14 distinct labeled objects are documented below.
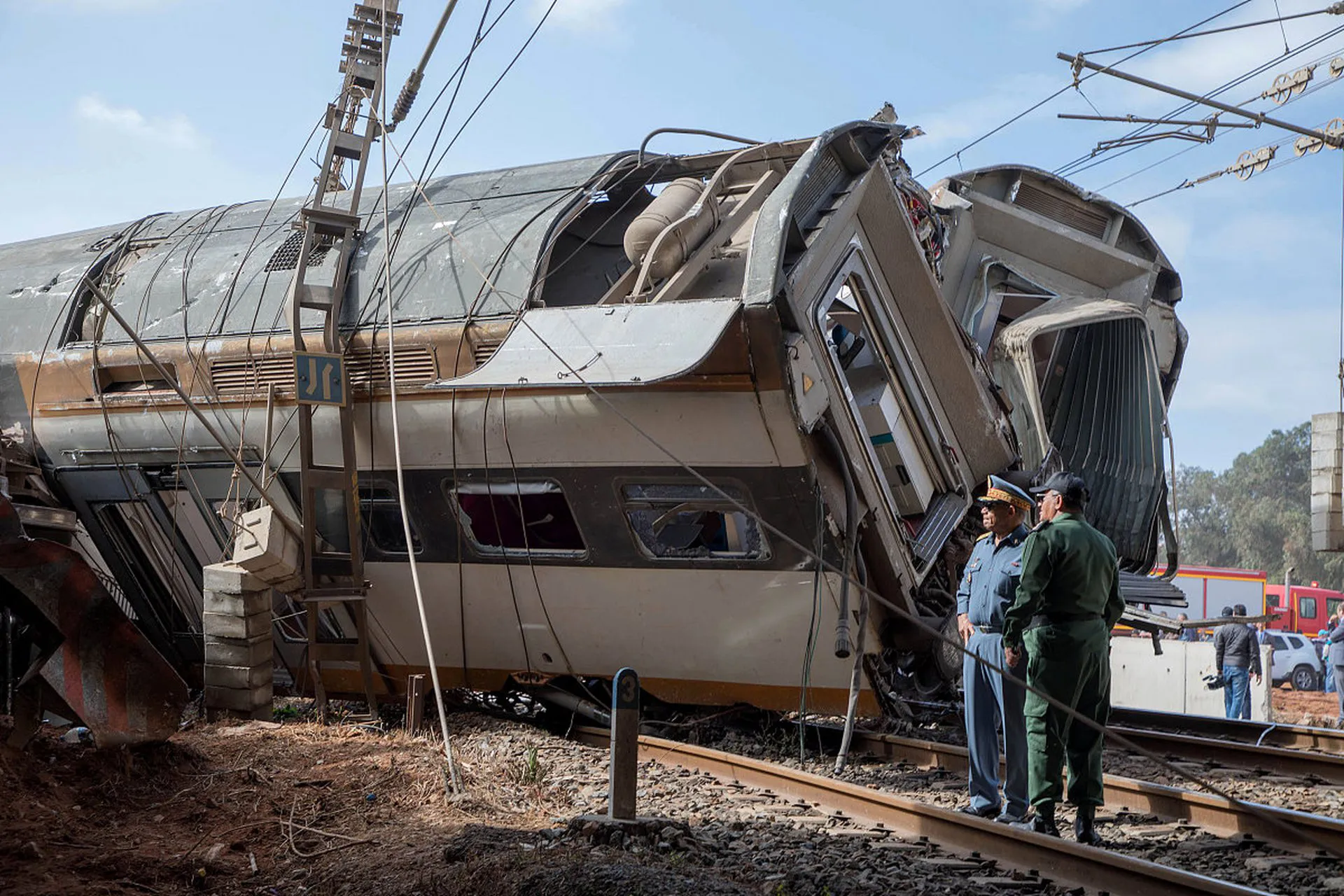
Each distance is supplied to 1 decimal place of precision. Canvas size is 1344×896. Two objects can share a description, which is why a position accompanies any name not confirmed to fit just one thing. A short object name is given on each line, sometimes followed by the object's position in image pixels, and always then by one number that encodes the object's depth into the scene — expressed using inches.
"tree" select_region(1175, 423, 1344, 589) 2864.2
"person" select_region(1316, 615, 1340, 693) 922.4
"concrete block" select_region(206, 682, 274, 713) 337.1
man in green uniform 213.3
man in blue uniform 231.8
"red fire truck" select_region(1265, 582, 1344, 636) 1380.4
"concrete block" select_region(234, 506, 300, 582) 339.9
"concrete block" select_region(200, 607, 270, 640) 340.2
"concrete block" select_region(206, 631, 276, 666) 339.9
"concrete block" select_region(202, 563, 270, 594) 340.5
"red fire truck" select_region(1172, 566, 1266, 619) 1279.5
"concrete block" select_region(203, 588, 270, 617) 339.9
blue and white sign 336.8
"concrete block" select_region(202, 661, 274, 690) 337.7
